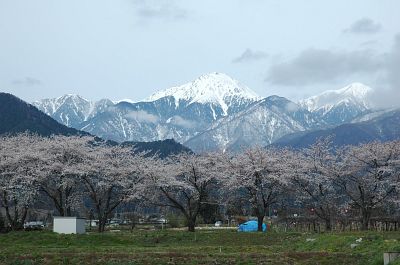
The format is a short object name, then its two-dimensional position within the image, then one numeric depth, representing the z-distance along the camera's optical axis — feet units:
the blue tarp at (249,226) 178.74
